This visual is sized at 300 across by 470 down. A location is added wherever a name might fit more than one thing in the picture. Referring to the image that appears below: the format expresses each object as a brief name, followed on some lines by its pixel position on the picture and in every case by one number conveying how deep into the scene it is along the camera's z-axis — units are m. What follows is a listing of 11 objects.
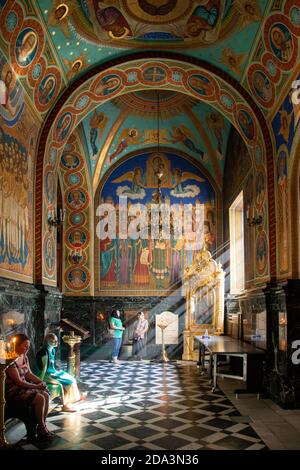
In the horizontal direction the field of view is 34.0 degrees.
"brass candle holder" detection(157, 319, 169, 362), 14.42
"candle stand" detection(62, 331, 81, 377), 9.17
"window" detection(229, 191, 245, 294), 14.04
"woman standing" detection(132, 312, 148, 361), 14.84
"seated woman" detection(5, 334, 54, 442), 5.96
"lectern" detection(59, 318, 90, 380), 9.25
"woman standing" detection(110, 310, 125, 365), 13.88
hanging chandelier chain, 14.30
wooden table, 8.88
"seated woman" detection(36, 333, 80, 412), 7.66
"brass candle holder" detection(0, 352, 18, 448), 5.59
